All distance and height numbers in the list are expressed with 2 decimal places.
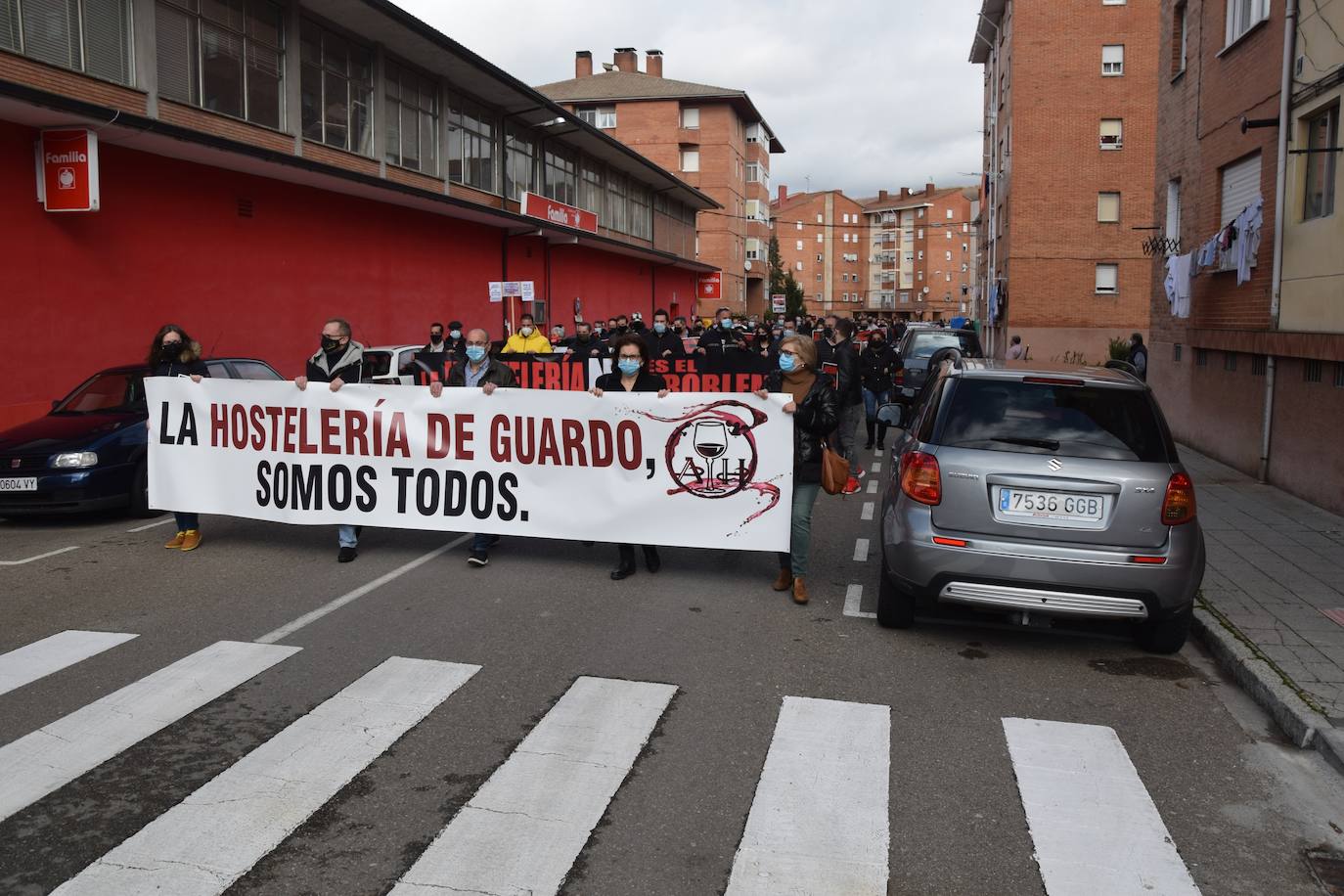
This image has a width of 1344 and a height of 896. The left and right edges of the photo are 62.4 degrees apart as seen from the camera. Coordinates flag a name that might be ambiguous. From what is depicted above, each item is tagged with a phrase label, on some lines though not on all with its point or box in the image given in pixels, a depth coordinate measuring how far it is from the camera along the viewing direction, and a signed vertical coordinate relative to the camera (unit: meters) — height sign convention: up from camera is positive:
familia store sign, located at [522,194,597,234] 31.23 +4.10
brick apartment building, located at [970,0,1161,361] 38.25 +6.24
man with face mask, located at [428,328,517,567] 9.02 -0.18
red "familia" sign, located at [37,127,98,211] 14.84 +2.40
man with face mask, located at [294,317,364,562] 9.16 -0.10
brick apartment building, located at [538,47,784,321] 65.75 +13.20
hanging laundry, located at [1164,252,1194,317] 16.72 +1.06
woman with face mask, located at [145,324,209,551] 9.34 -0.12
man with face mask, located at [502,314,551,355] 16.66 +0.11
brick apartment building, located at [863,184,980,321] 134.12 +12.03
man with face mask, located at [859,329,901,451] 15.50 -0.24
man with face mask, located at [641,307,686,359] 17.78 +0.12
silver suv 6.07 -0.87
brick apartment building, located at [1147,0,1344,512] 11.88 +1.34
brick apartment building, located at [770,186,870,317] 130.00 +12.56
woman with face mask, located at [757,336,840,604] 7.64 -0.58
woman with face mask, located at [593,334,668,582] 8.45 -0.22
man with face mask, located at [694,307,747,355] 19.68 +0.27
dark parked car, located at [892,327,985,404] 20.33 +0.06
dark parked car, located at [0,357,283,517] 10.23 -1.03
